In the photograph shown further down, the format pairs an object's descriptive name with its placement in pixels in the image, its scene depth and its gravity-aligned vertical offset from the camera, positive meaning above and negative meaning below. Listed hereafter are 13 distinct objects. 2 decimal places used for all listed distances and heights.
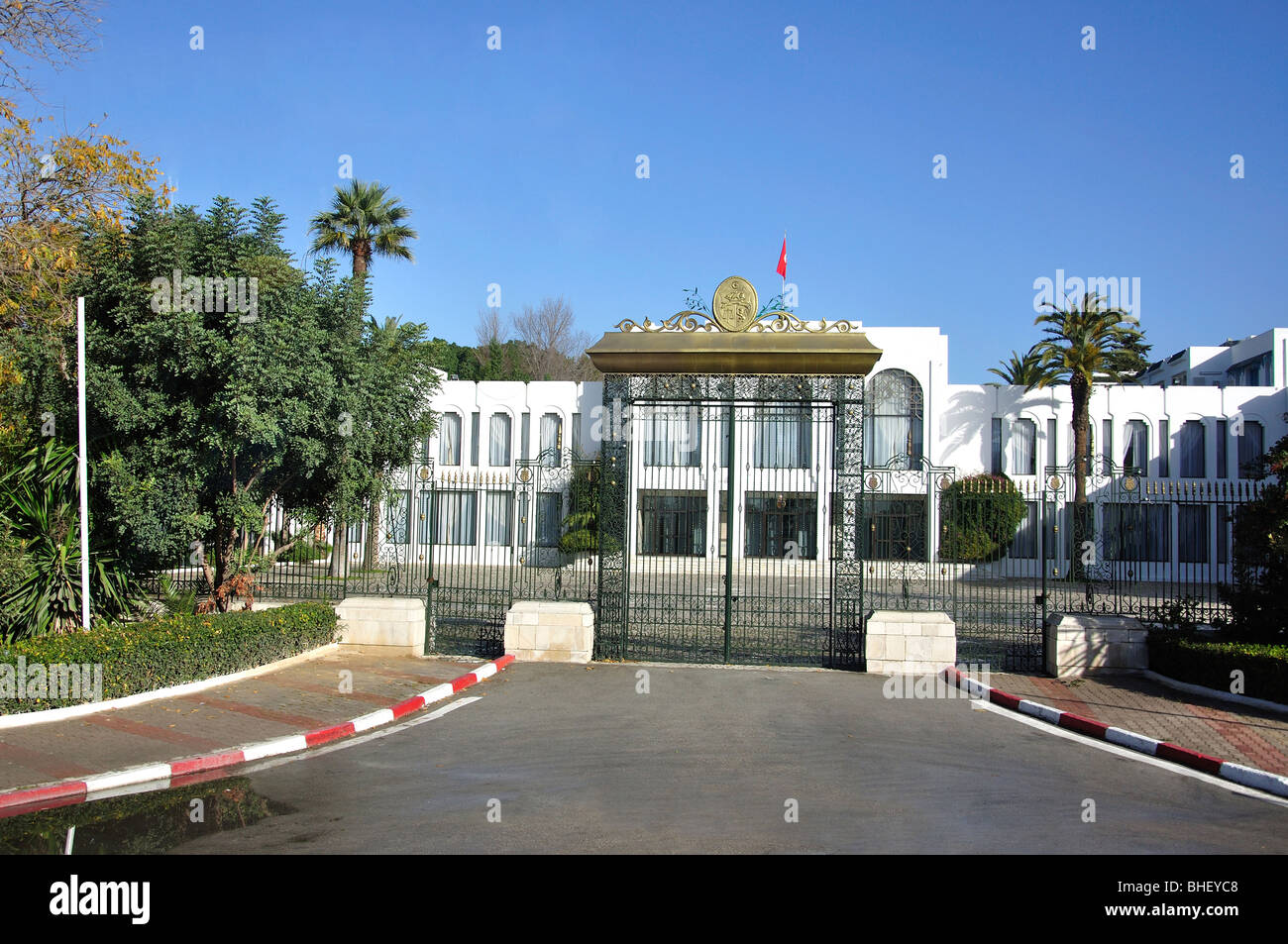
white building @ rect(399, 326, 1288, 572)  35.62 +3.54
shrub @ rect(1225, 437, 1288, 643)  12.12 -0.69
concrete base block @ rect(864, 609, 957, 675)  13.98 -2.14
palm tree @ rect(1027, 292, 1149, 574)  33.88 +6.25
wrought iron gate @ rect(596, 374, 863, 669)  14.28 +0.02
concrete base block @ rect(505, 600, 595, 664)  14.58 -2.06
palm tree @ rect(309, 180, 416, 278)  32.84 +10.40
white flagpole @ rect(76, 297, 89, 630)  10.98 +0.52
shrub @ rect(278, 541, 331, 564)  16.33 -0.98
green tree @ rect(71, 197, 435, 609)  12.20 +1.77
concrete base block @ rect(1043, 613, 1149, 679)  13.88 -2.11
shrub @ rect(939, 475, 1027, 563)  28.38 -0.33
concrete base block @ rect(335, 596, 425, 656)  14.95 -1.95
